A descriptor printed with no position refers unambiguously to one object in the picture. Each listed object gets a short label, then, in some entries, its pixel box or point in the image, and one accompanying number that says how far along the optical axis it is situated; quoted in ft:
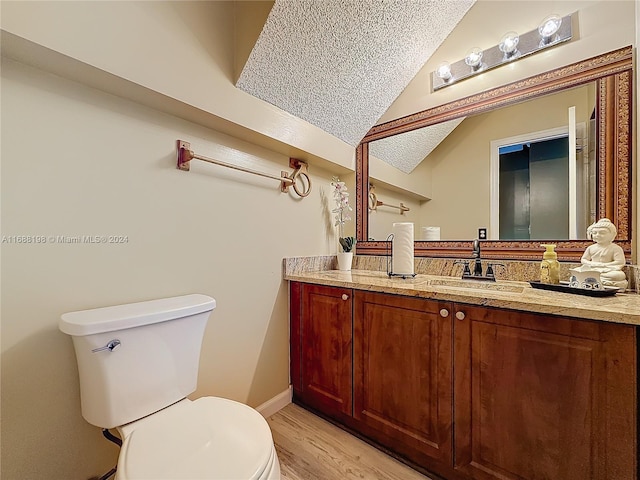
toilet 2.51
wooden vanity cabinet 2.90
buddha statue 3.78
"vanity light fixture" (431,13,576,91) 4.66
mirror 4.61
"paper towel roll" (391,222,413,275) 5.46
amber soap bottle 4.30
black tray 3.51
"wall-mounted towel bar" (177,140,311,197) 4.38
